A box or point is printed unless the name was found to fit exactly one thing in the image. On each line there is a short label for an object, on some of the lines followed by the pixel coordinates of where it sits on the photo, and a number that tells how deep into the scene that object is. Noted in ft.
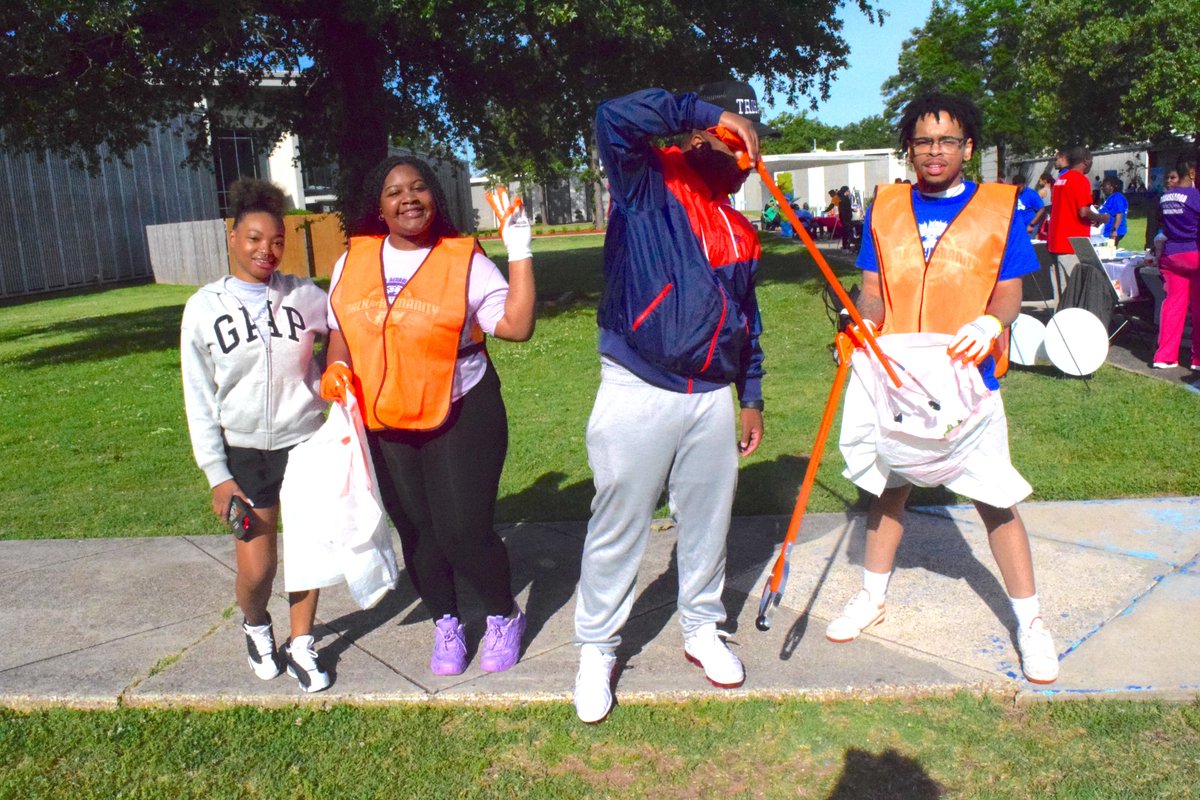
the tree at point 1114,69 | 119.34
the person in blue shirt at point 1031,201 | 33.98
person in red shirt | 33.55
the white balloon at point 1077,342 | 26.55
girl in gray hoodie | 11.20
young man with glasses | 10.93
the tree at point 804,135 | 270.05
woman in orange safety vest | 11.05
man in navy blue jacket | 9.92
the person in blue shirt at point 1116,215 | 43.04
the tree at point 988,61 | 134.31
